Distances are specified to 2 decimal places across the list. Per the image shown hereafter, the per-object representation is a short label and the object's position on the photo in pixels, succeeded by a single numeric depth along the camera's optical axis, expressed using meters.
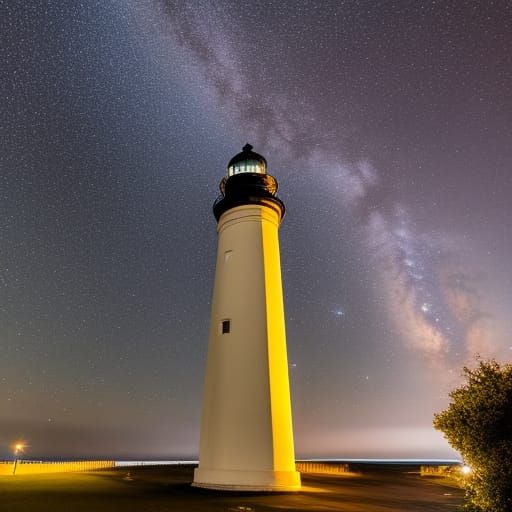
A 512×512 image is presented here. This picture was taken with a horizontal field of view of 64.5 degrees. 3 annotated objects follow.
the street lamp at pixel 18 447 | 23.58
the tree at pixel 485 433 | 9.27
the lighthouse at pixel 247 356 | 16.59
